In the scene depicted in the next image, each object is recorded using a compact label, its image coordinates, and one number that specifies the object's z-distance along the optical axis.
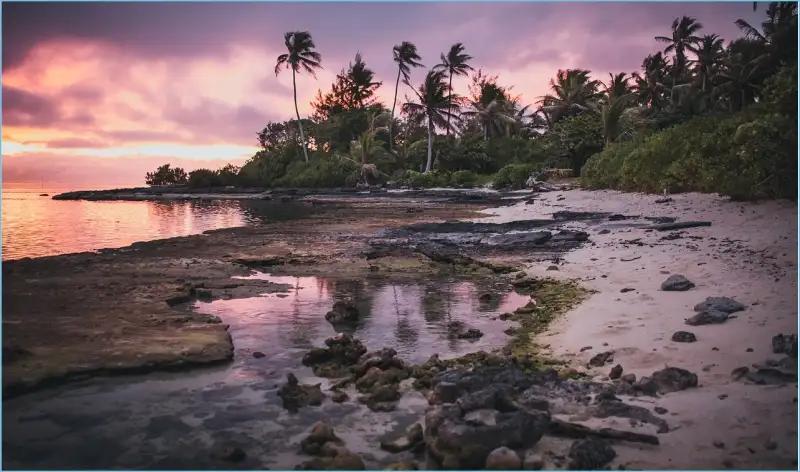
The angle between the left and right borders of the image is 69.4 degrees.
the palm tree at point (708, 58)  48.38
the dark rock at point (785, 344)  4.89
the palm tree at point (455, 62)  55.22
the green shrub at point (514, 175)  44.31
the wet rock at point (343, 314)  8.04
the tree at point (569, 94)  50.47
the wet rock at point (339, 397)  5.05
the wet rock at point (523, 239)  14.72
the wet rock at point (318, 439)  4.11
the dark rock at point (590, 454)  3.68
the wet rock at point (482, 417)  4.04
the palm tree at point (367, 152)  57.00
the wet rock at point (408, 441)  4.12
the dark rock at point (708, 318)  6.11
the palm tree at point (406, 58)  56.84
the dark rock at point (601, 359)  5.60
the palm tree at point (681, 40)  51.86
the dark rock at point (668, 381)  4.71
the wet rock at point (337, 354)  6.11
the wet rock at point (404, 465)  3.84
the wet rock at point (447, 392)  4.79
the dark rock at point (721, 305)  6.33
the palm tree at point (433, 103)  54.88
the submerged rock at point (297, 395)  4.98
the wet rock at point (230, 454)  4.04
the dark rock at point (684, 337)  5.72
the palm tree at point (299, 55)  58.50
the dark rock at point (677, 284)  7.82
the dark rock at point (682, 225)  13.95
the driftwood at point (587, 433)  3.93
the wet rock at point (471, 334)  7.15
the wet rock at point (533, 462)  3.70
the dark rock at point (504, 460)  3.65
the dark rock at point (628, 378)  4.98
